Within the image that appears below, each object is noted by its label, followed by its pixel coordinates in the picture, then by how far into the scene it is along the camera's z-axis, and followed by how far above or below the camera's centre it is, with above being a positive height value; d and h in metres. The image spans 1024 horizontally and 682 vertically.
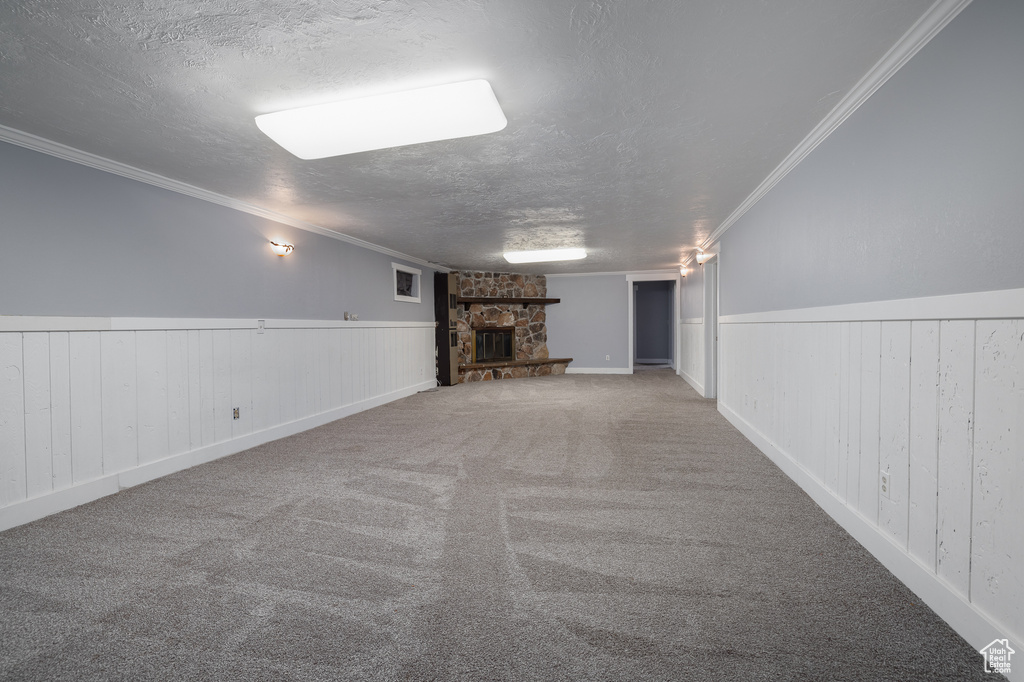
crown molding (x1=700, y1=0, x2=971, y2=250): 1.55 +1.05
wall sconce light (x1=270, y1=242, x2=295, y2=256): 4.32 +0.78
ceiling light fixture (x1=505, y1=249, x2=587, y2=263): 6.48 +1.06
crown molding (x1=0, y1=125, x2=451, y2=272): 2.48 +1.04
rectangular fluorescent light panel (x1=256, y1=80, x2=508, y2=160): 2.00 +0.98
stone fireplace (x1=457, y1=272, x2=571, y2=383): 8.83 -0.01
